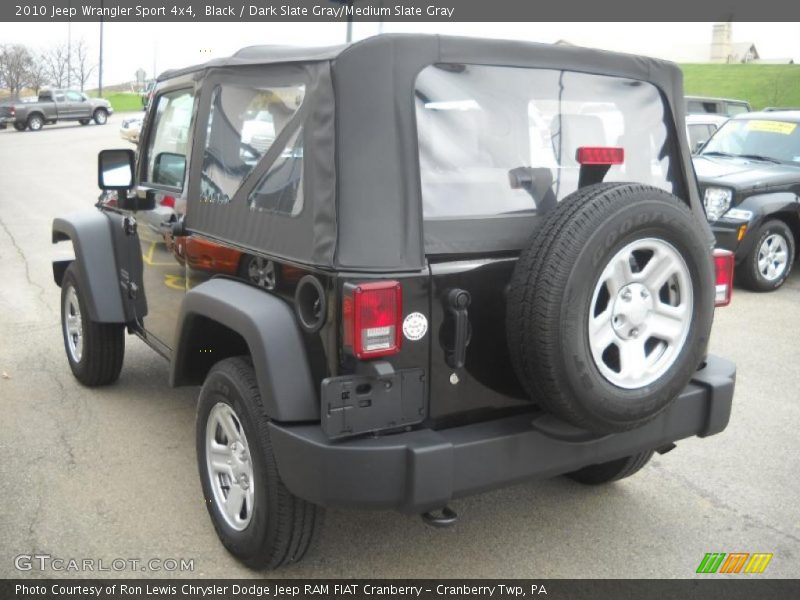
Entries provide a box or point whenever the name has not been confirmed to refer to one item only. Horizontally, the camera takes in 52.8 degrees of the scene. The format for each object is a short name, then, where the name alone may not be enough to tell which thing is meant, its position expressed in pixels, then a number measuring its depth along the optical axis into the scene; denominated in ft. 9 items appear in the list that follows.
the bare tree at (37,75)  196.85
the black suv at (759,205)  26.63
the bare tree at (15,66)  178.60
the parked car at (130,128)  81.83
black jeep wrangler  8.24
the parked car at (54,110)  110.52
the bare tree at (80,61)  220.02
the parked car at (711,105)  63.16
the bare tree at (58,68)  211.61
